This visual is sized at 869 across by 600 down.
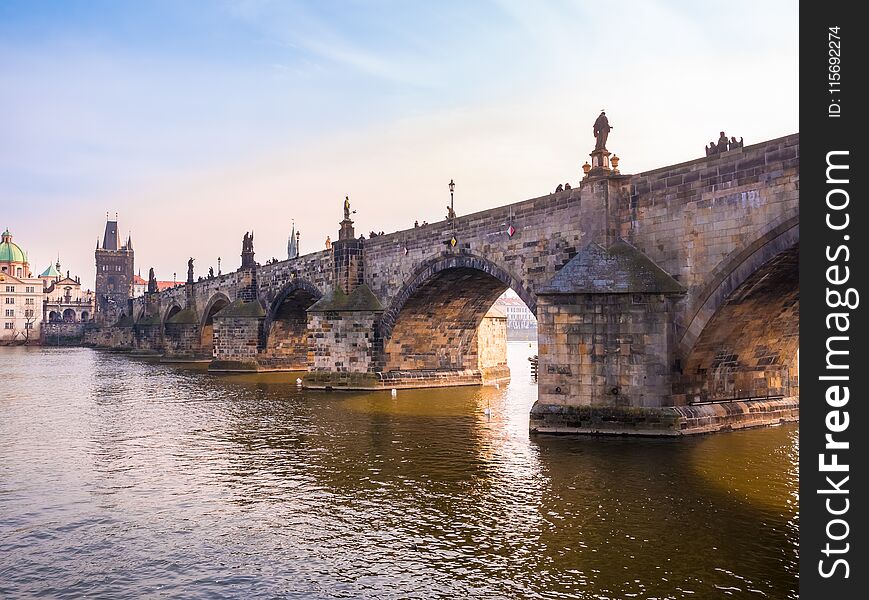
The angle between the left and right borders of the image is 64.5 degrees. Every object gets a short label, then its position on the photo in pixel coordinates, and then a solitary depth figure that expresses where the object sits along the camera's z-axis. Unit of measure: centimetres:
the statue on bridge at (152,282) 9988
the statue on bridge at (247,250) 5530
